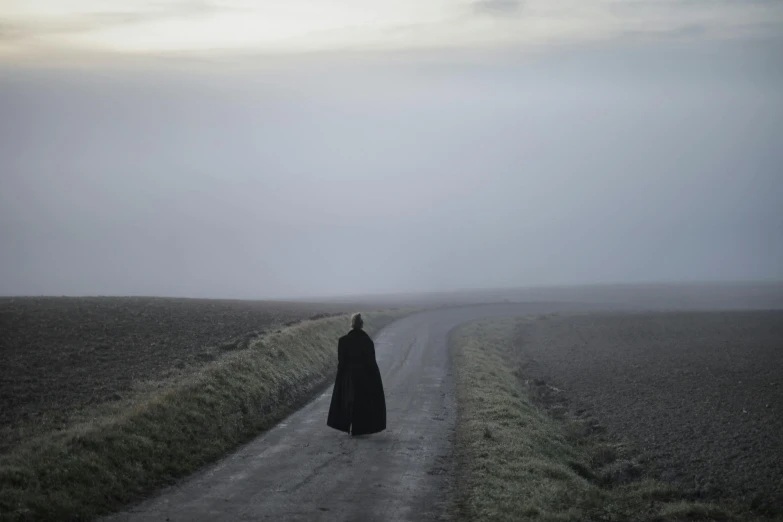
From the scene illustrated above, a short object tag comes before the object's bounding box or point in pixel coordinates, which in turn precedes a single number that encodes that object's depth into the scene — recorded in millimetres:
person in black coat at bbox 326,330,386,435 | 16984
